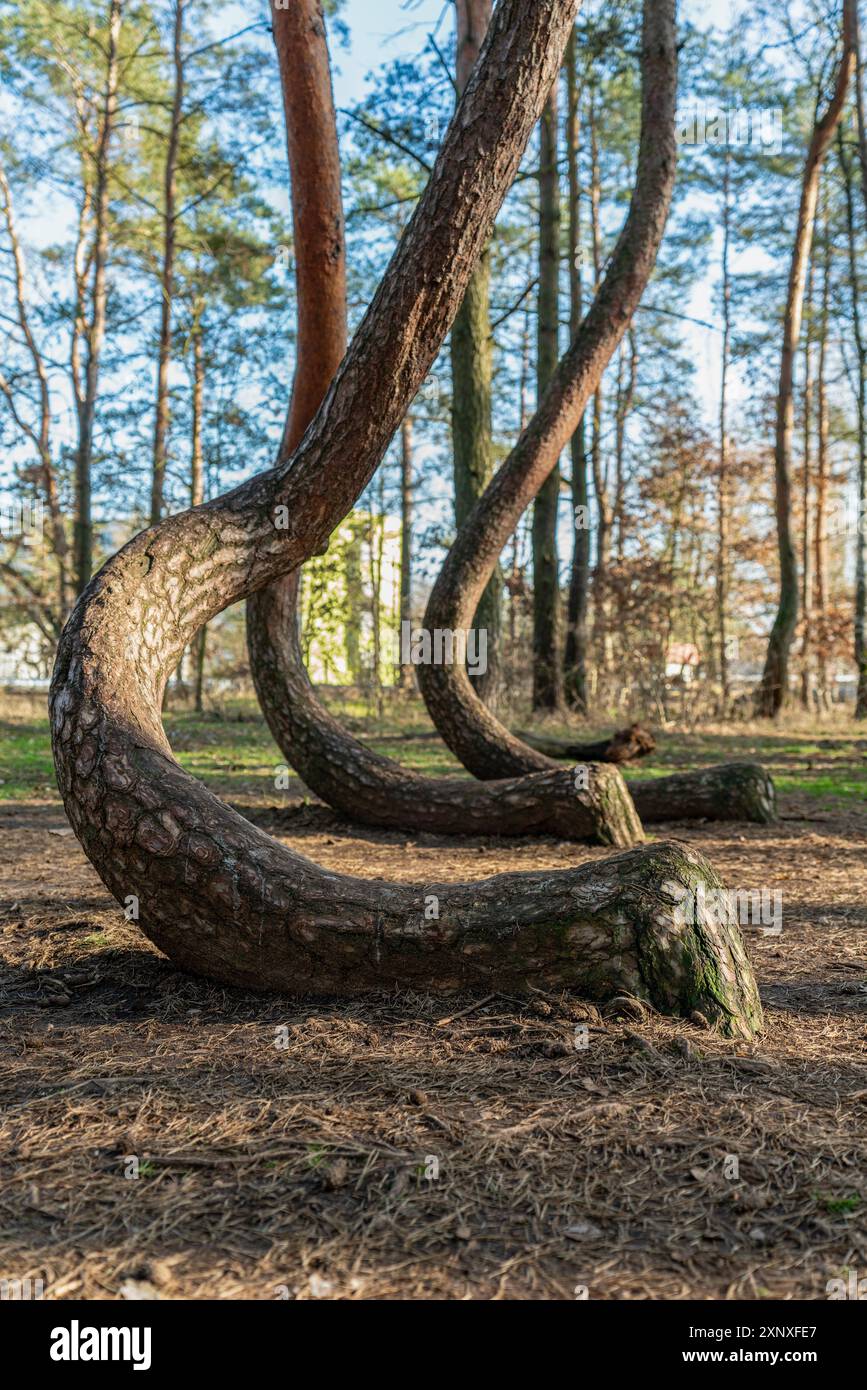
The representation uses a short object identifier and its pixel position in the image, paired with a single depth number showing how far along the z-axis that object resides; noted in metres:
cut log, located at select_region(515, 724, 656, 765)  8.06
